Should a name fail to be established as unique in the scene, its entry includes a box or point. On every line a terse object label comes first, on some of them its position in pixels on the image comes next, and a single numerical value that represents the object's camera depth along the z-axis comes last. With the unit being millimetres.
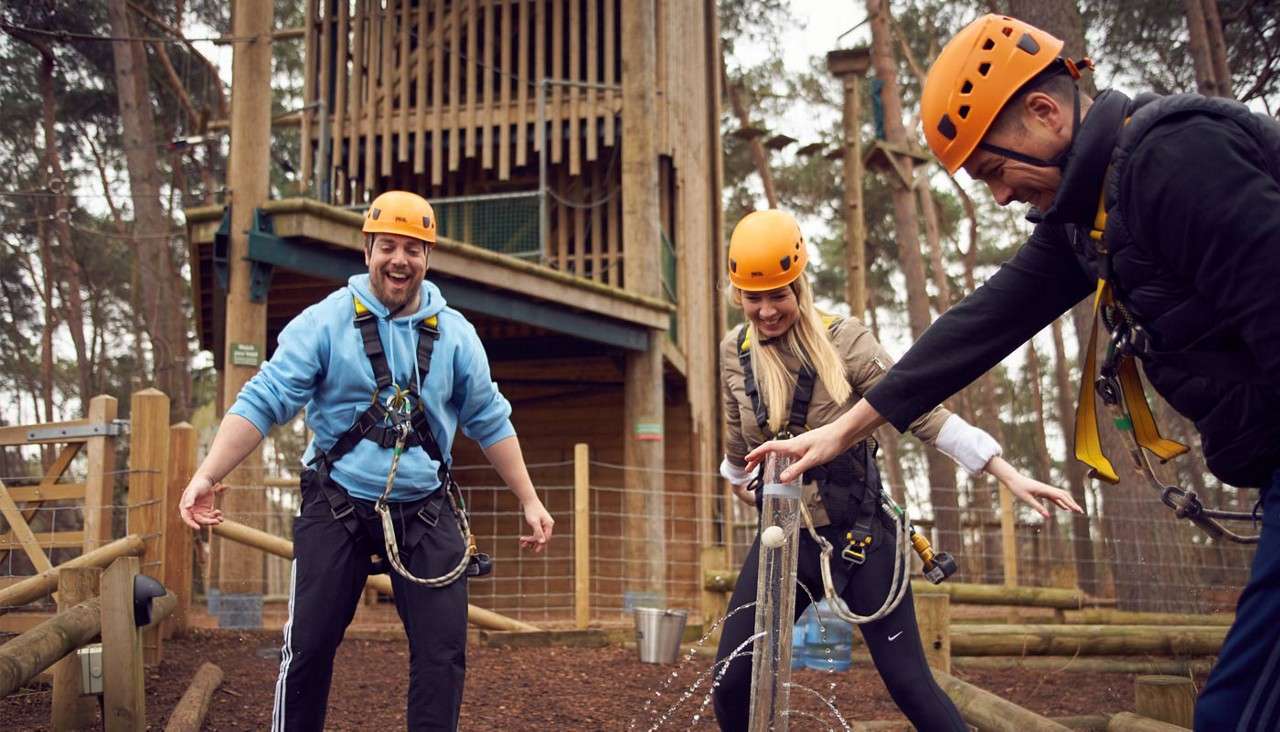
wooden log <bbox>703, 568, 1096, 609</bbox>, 10641
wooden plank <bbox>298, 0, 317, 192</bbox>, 15719
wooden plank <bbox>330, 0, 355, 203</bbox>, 15570
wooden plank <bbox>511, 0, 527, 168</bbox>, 15102
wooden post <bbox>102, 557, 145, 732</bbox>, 5188
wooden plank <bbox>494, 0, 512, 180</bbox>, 15102
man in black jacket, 2146
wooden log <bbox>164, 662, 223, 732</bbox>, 5465
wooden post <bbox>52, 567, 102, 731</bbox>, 5348
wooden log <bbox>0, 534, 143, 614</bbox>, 6367
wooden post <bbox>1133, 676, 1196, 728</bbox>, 4512
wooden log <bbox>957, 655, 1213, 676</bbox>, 8883
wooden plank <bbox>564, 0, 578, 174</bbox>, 14758
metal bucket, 9273
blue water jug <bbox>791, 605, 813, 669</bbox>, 8508
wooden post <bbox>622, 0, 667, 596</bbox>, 13188
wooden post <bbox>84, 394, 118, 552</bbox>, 7797
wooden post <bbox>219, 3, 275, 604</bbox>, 10977
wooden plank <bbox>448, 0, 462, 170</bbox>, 15219
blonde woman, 4094
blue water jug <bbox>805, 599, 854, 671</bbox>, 8633
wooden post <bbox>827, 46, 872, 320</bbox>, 16359
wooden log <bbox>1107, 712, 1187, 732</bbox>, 4371
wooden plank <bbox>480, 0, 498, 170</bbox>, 15148
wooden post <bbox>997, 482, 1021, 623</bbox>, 12594
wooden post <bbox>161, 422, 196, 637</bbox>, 8727
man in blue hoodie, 4078
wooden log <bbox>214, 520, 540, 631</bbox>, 9227
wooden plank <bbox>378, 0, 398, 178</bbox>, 15305
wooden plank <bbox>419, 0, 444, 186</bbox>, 15211
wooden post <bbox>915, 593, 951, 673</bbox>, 5922
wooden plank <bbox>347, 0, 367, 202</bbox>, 15461
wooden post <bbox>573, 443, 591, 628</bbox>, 10562
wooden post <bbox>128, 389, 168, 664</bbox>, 8320
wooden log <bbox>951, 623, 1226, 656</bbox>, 8844
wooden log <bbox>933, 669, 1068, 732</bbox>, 4602
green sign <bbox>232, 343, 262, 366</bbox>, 10688
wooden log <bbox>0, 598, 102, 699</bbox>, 4123
